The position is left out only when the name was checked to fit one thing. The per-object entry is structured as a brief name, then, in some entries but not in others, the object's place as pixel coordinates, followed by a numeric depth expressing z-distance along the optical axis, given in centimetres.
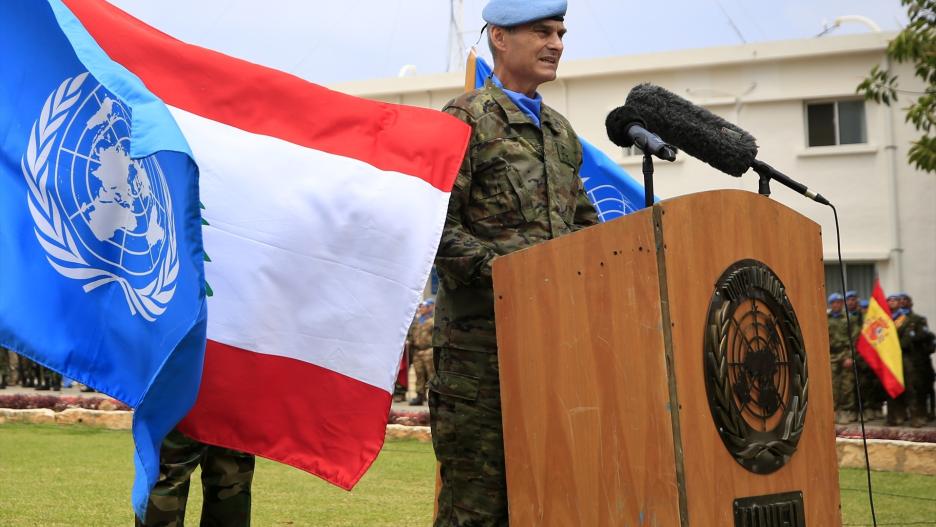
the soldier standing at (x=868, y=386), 1786
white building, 2300
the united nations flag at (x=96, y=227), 355
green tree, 1231
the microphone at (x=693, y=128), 381
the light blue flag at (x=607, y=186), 670
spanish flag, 1642
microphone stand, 354
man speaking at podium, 388
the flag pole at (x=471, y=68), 622
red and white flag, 425
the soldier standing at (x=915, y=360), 1748
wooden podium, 337
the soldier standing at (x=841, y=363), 1836
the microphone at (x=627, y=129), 363
